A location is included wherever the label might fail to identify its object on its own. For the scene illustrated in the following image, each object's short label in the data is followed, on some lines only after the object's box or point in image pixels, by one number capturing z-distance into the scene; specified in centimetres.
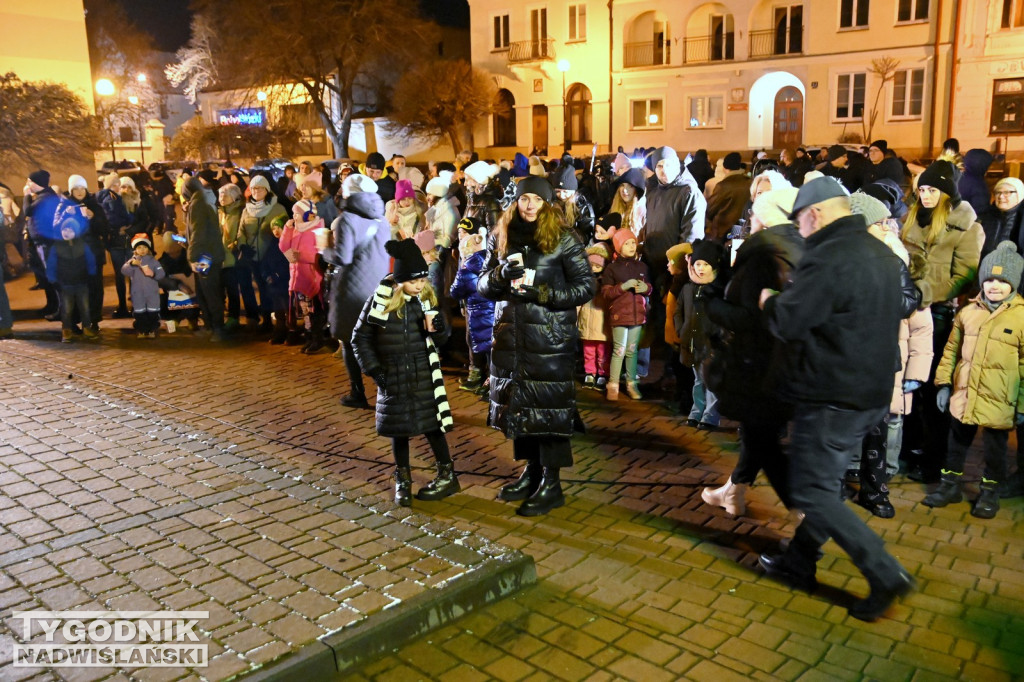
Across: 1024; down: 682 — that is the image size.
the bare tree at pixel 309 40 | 4225
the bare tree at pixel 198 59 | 4456
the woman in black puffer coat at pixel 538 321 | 566
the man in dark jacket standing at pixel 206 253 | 1145
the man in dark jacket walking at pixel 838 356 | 430
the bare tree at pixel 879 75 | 3400
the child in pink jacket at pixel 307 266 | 1065
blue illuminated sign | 5872
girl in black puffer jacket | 588
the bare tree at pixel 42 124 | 1558
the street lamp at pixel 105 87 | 2272
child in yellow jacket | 579
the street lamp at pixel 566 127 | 4341
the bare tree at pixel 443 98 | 4328
